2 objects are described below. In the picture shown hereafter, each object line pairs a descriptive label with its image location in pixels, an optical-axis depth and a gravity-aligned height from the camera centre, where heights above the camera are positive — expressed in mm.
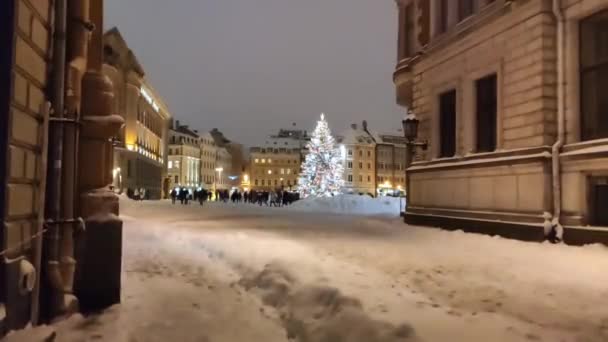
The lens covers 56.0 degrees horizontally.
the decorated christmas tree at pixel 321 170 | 60438 +2673
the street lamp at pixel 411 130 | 20969 +2432
